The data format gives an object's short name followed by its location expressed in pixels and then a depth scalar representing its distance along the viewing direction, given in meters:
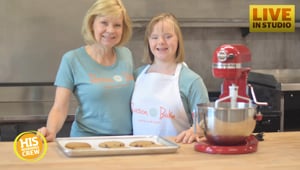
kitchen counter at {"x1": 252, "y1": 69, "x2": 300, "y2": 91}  4.18
